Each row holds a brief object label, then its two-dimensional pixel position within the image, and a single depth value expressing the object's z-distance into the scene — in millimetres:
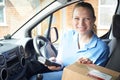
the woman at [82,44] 1169
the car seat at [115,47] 1256
